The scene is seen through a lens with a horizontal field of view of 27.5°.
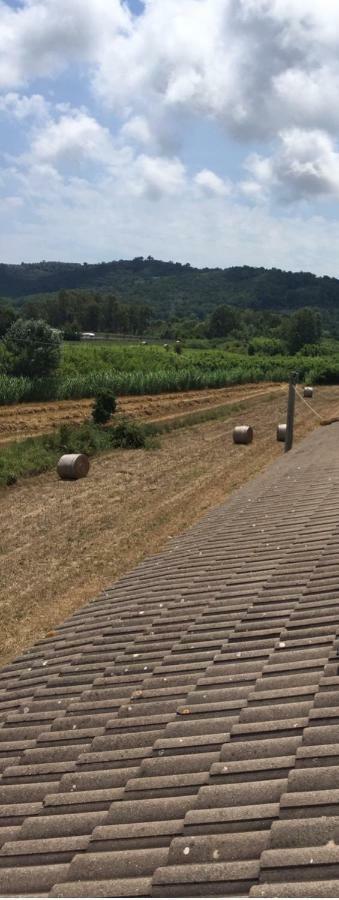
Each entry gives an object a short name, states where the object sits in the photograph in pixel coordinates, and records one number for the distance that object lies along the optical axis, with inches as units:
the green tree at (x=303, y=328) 4768.7
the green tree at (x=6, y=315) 3221.0
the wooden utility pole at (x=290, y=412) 859.7
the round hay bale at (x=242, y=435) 1334.9
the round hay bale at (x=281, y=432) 1321.4
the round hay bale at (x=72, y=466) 1011.3
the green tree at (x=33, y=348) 1931.6
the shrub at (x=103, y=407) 1524.4
